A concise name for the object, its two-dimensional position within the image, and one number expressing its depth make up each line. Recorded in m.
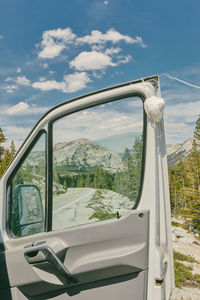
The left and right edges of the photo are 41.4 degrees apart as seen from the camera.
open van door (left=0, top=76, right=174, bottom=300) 1.88
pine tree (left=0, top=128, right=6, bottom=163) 37.94
